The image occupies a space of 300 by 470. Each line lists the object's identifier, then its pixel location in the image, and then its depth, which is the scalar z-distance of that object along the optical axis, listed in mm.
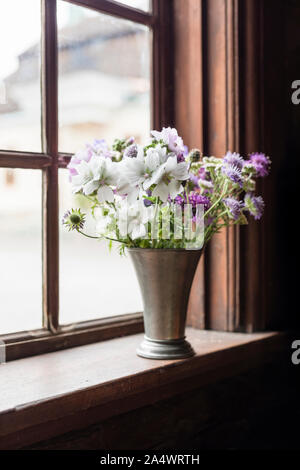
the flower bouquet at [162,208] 1163
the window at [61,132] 1334
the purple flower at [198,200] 1265
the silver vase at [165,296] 1255
